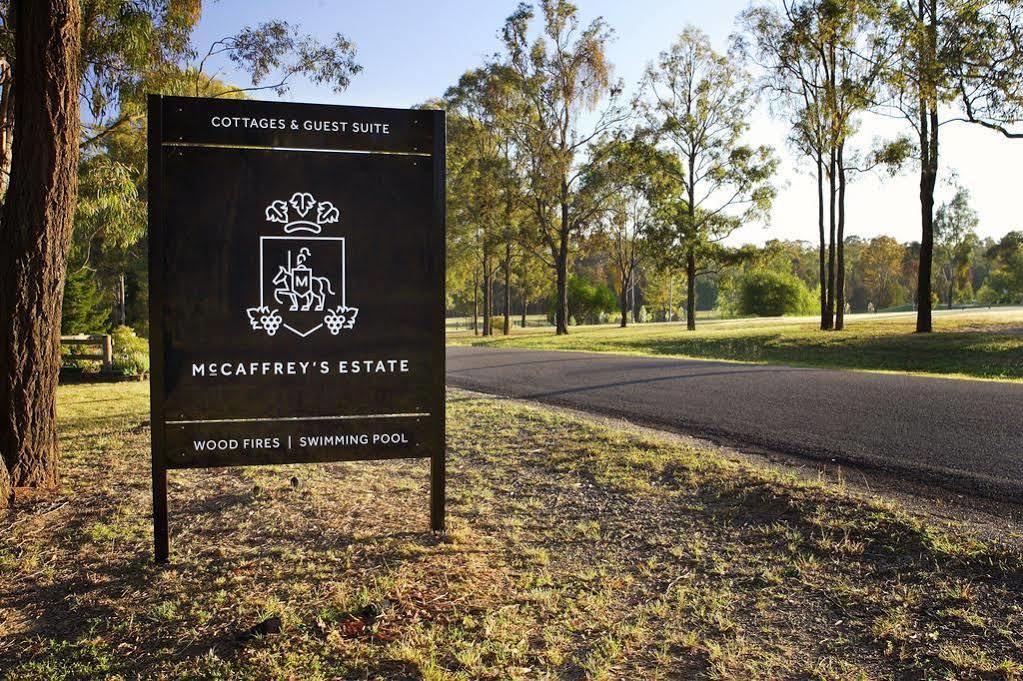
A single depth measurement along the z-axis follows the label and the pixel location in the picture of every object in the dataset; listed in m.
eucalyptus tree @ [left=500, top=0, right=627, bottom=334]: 34.81
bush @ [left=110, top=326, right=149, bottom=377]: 15.70
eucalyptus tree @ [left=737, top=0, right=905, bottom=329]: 23.16
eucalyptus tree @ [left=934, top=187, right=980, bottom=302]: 69.00
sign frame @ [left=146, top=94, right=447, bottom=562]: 4.19
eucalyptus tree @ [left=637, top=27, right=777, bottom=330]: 33.50
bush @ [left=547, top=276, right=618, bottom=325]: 58.12
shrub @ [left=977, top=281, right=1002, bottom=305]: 65.62
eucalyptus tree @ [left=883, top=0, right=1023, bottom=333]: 18.09
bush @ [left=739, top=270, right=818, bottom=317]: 58.59
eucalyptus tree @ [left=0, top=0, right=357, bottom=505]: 5.31
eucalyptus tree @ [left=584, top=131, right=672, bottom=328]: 34.00
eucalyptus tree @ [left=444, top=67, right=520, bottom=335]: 35.56
